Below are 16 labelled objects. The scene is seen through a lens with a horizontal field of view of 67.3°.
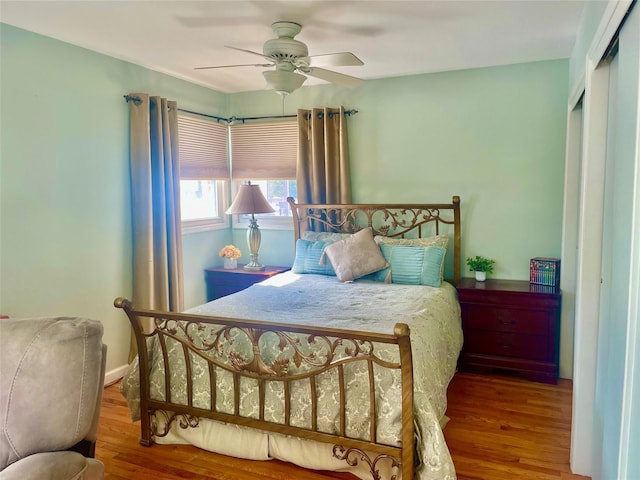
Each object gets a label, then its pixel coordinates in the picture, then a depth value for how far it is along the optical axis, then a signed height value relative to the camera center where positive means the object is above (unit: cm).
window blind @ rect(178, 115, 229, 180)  439 +53
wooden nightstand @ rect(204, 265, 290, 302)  448 -70
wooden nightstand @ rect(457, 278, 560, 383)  353 -94
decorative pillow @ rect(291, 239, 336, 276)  402 -47
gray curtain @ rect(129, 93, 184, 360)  373 +1
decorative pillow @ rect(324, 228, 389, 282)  376 -42
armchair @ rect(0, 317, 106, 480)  152 -62
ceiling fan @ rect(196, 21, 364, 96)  272 +83
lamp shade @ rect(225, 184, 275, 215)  449 +2
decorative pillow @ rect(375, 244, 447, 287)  371 -48
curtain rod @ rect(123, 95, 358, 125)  441 +86
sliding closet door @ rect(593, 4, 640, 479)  141 -24
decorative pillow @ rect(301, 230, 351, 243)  419 -28
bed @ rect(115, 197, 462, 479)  216 -88
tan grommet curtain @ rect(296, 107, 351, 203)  438 +43
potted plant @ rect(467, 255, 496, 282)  395 -52
